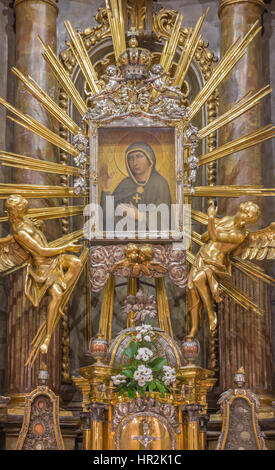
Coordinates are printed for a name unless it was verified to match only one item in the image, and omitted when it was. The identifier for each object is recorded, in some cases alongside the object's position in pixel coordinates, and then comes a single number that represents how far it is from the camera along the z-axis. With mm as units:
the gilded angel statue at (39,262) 7562
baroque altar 7191
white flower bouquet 7117
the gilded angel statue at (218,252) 7574
